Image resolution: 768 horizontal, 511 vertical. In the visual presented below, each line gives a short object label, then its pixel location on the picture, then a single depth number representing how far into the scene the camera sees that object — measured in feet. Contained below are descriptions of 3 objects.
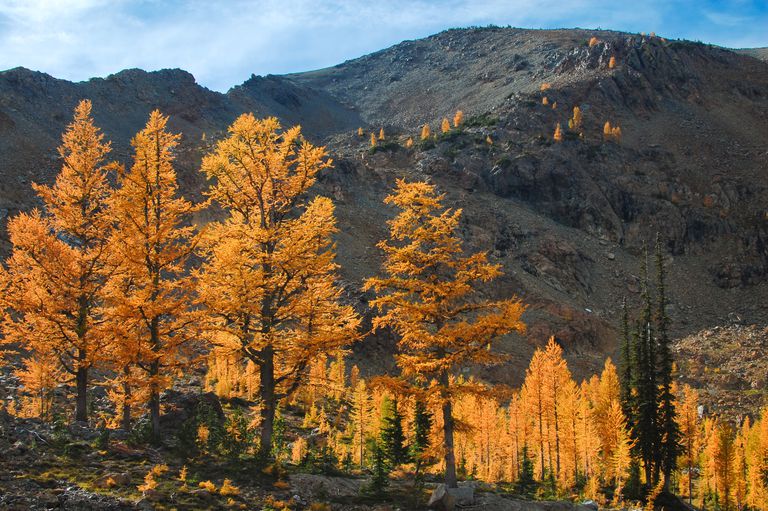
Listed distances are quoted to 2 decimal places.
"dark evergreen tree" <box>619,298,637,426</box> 134.00
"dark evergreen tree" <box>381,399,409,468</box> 121.39
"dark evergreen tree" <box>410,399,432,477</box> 116.06
